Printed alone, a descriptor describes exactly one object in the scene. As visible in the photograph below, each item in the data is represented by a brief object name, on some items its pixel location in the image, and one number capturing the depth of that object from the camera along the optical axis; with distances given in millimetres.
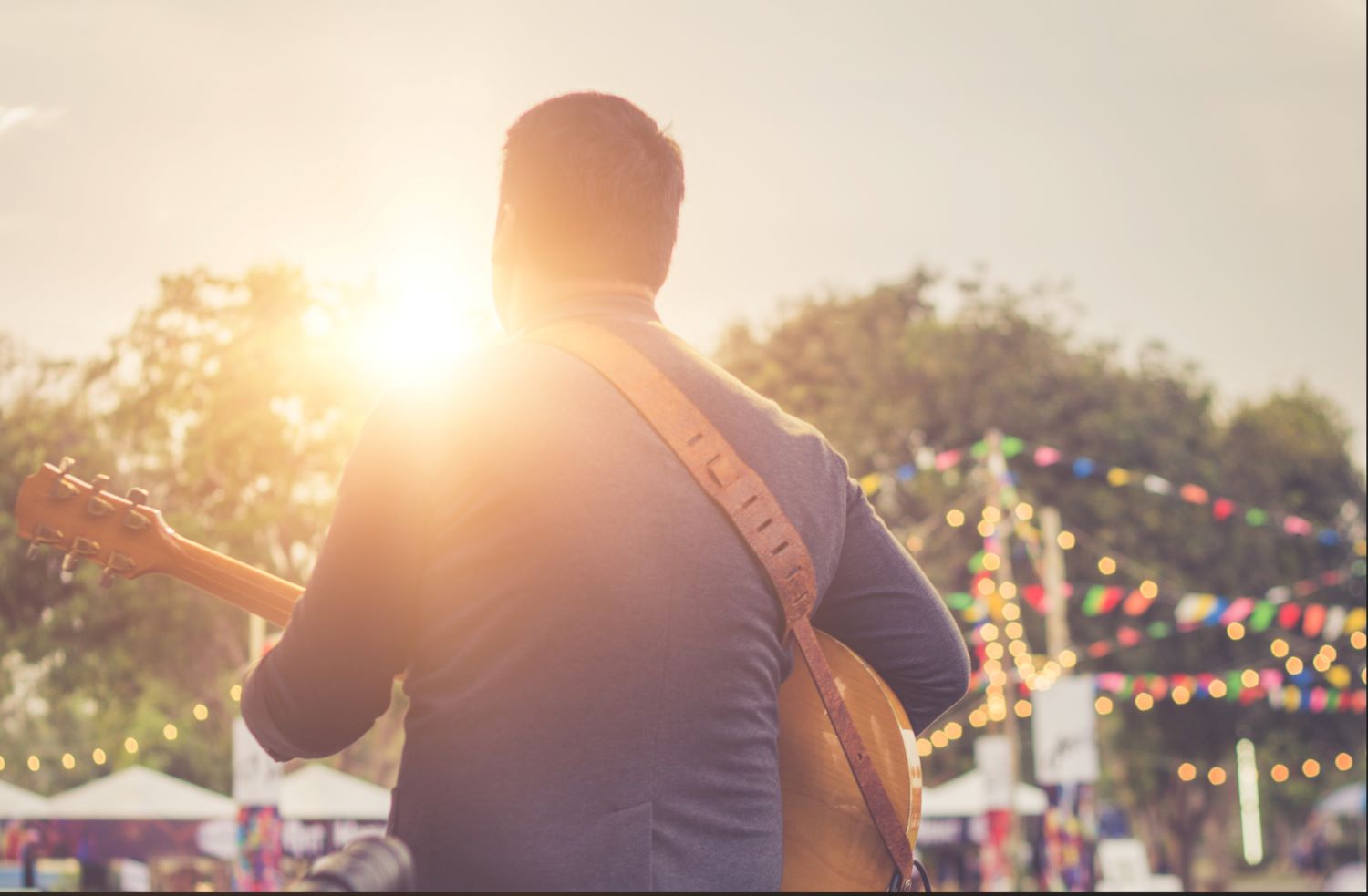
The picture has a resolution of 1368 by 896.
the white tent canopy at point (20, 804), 22156
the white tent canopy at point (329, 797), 21641
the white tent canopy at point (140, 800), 21891
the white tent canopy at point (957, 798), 24859
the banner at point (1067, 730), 15430
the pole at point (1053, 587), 22250
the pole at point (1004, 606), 19406
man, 1525
